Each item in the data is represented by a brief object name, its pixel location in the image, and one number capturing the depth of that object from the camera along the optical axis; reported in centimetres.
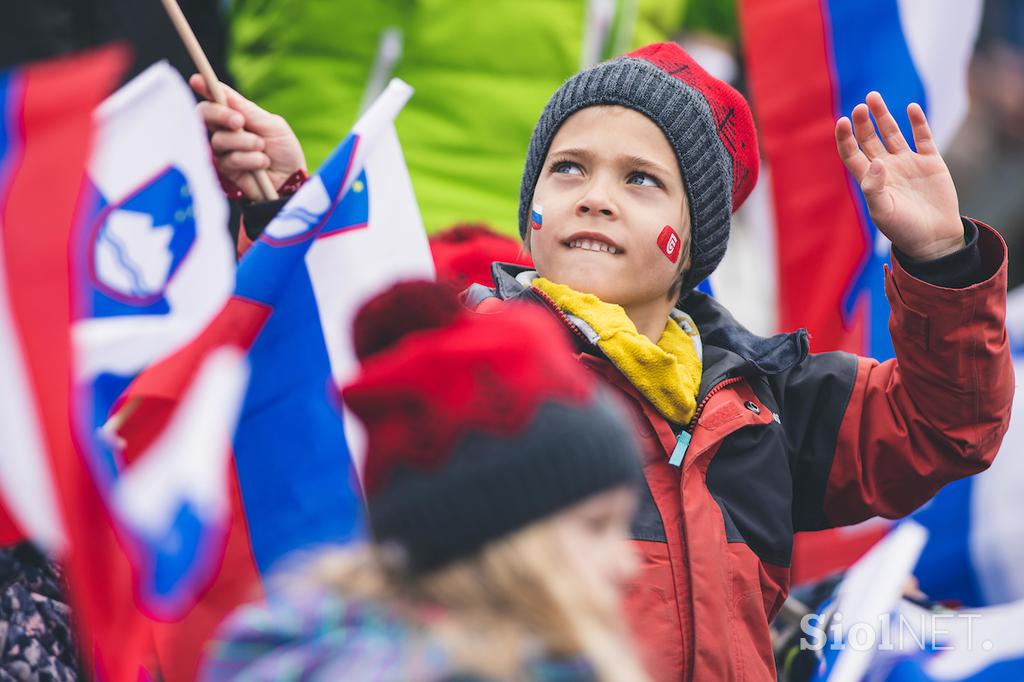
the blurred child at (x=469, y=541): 321
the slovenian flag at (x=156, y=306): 470
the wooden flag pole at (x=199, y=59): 496
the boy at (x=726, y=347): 444
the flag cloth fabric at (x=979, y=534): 674
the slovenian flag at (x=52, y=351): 456
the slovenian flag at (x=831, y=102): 792
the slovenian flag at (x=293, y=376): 497
